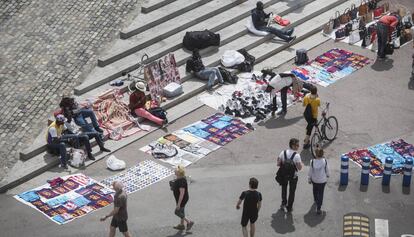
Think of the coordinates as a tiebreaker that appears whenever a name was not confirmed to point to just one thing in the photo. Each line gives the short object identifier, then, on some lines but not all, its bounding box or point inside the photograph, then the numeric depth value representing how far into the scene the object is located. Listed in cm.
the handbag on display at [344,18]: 2831
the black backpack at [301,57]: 2577
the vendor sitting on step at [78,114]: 2102
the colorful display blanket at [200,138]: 2116
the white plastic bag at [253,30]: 2694
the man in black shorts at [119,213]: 1627
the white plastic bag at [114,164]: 2045
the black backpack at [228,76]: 2466
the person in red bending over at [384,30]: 2591
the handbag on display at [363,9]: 2867
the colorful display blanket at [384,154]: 2012
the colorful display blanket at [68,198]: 1870
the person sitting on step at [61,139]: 2030
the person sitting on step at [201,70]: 2436
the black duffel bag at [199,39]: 2533
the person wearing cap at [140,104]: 2242
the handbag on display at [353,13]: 2855
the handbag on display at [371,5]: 2908
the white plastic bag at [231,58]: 2514
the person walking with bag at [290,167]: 1758
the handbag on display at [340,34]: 2744
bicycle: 2081
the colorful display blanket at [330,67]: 2510
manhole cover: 1764
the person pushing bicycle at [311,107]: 2055
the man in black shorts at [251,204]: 1623
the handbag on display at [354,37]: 2738
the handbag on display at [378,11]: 2894
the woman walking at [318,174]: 1759
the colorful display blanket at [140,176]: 1978
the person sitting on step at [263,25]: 2675
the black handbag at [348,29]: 2770
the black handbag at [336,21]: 2807
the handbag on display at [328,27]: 2773
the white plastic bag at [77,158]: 2048
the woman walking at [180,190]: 1683
